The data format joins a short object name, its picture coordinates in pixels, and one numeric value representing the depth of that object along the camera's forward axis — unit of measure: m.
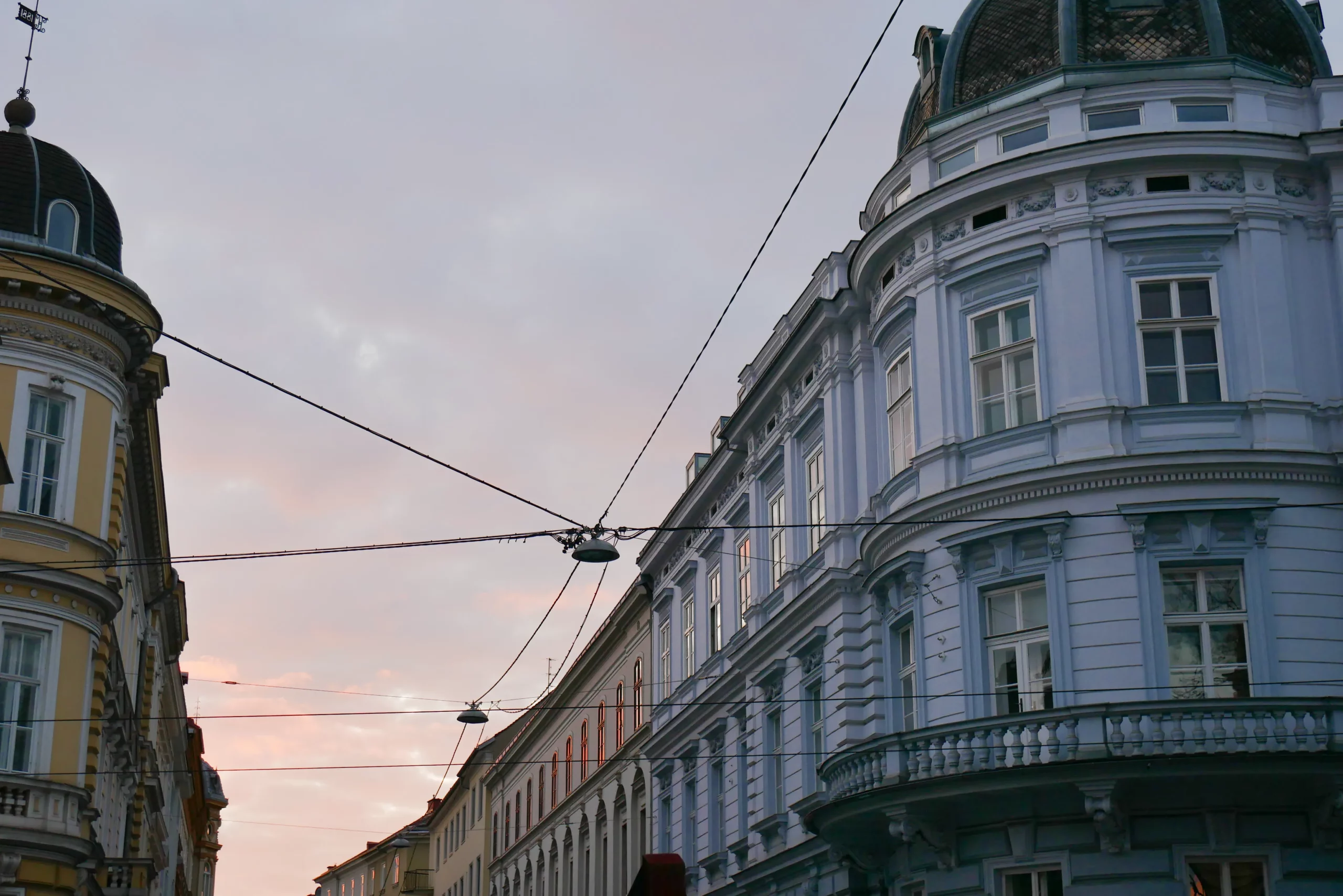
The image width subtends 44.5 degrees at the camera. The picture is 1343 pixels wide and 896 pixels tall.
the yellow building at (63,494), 24.80
